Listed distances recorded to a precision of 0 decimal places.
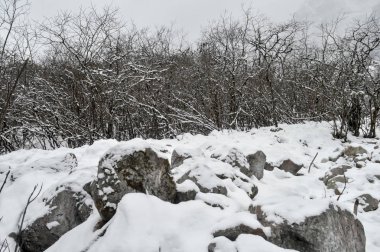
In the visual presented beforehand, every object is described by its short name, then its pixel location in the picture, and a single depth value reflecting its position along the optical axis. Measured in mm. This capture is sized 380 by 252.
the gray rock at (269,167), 6583
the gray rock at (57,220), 4133
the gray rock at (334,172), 6196
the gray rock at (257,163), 5766
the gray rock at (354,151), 7016
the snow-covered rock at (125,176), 3707
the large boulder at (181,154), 5207
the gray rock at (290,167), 6609
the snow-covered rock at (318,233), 3123
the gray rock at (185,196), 3893
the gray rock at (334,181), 5852
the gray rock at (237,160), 5359
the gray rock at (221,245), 2902
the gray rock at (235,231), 3088
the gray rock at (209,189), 4090
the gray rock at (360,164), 6539
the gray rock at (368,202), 5062
